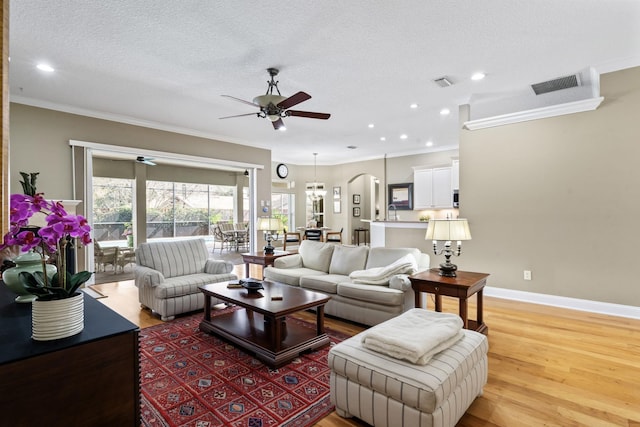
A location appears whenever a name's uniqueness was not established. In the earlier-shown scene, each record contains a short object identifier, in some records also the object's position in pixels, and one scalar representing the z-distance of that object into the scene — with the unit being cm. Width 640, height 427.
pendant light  1041
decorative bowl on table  335
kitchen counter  596
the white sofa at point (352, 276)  341
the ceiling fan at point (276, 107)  345
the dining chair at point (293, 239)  956
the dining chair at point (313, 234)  809
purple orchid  120
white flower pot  116
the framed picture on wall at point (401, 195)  891
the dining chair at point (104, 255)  670
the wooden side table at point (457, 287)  298
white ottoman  164
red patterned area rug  201
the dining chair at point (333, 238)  905
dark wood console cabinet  102
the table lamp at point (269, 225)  520
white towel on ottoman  179
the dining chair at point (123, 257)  703
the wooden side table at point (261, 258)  499
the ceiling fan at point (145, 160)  867
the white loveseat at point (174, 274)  377
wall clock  1012
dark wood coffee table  269
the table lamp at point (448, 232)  329
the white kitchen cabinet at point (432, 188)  809
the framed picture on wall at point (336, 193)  1059
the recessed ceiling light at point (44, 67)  355
